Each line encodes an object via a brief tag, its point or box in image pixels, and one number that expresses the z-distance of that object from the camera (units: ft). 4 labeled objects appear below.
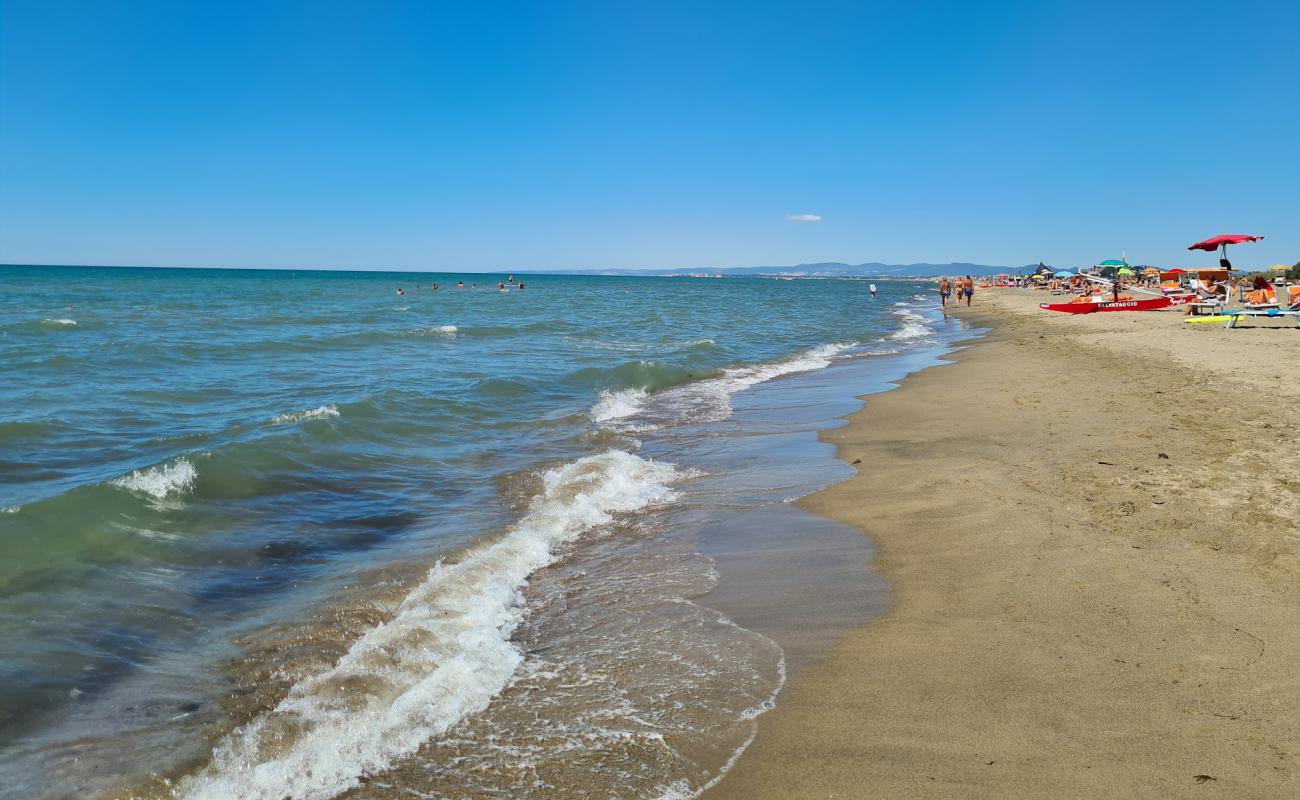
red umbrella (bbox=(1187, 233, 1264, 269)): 81.05
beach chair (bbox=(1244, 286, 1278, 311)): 76.34
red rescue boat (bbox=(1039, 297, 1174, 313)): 104.22
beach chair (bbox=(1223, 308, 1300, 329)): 69.05
